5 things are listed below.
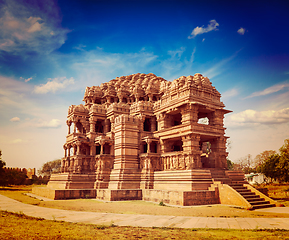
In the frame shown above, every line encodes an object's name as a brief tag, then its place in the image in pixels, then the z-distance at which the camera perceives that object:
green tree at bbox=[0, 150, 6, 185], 41.56
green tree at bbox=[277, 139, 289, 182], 32.19
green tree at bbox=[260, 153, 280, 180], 42.41
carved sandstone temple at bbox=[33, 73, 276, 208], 20.47
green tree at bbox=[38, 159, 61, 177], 74.29
